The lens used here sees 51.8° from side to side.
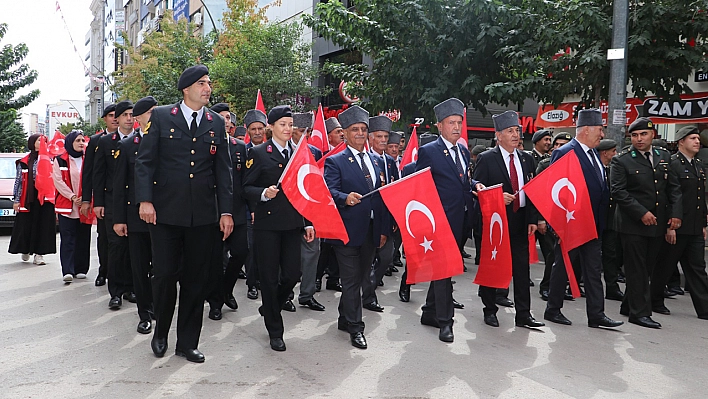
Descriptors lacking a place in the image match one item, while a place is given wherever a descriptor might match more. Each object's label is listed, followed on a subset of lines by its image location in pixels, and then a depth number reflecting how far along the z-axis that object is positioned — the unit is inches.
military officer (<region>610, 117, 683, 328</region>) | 287.6
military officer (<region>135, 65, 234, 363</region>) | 209.0
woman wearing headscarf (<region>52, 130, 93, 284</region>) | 369.7
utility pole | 426.0
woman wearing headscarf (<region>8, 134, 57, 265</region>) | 432.1
